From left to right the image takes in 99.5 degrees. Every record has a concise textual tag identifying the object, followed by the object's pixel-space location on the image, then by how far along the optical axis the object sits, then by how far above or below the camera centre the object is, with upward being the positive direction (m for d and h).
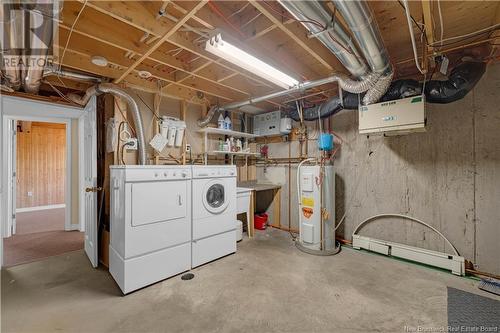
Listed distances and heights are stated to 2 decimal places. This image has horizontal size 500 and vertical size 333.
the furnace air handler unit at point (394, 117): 2.31 +0.57
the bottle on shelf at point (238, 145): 4.07 +0.41
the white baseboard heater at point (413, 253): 2.41 -1.12
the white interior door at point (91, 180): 2.65 -0.16
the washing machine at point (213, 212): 2.62 -0.60
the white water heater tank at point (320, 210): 3.08 -0.65
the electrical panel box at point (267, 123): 4.09 +0.87
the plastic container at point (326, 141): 3.25 +0.38
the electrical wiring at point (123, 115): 2.73 +0.69
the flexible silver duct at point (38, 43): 1.31 +0.96
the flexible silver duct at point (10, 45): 1.37 +0.97
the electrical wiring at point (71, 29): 1.51 +1.16
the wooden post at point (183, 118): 3.44 +0.80
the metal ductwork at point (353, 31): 1.31 +0.98
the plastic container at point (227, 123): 3.87 +0.80
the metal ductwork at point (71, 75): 2.27 +1.08
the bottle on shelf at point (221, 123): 3.83 +0.79
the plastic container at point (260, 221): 4.17 -1.09
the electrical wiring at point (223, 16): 1.65 +1.24
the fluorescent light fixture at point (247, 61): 1.84 +1.07
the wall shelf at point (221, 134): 3.65 +0.63
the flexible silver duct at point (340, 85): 2.26 +1.02
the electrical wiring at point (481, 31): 1.78 +1.17
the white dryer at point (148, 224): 2.09 -0.60
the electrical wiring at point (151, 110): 3.09 +0.86
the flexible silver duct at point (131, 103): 2.57 +0.81
